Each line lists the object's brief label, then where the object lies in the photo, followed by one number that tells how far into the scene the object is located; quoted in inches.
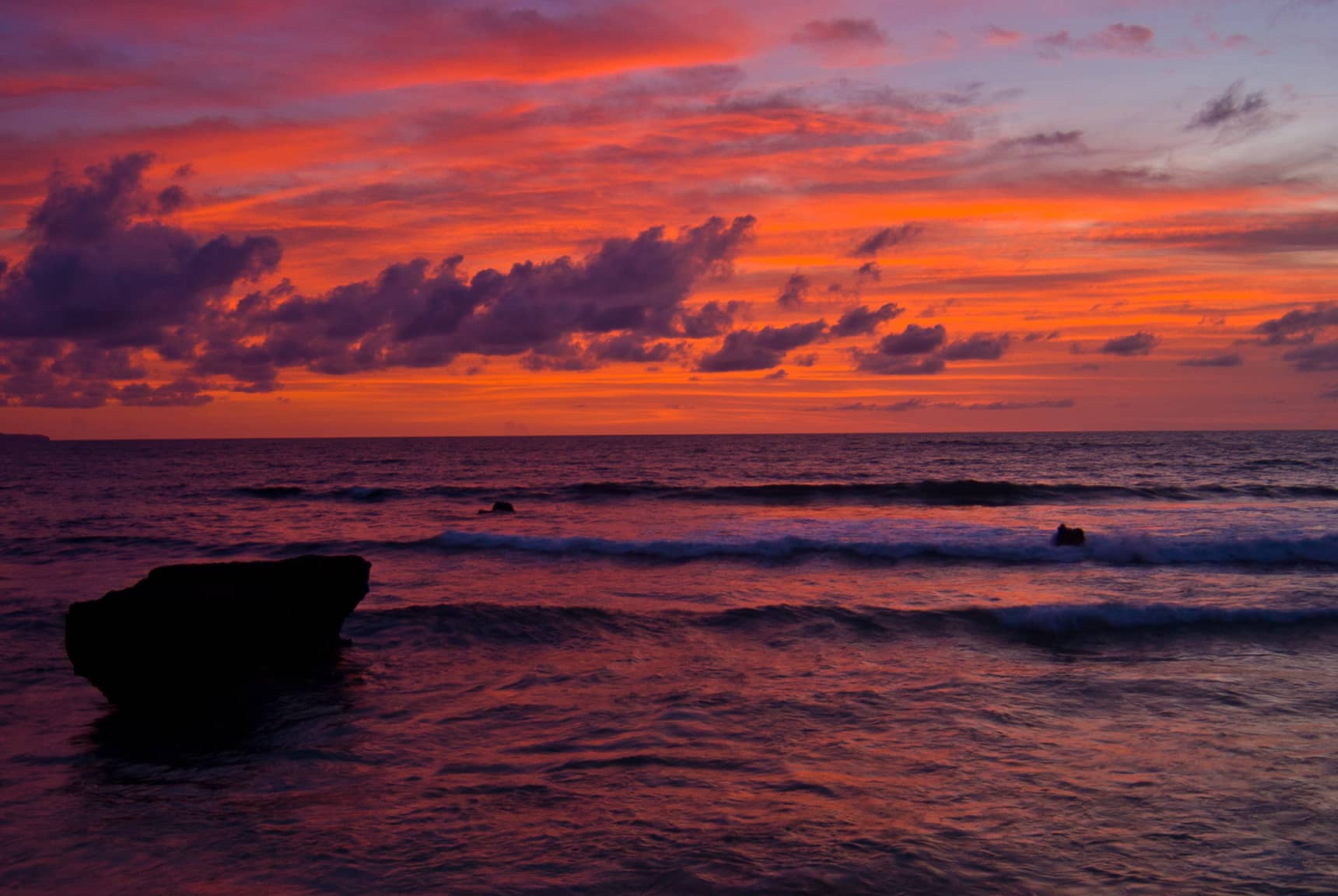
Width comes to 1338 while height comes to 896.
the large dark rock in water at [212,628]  444.5
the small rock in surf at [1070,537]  1013.2
